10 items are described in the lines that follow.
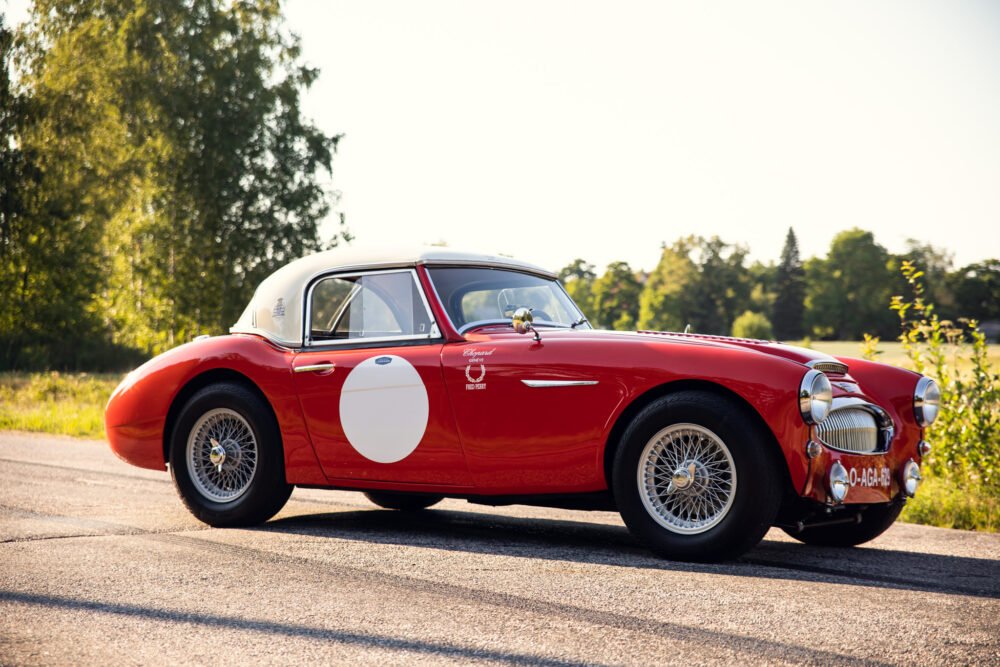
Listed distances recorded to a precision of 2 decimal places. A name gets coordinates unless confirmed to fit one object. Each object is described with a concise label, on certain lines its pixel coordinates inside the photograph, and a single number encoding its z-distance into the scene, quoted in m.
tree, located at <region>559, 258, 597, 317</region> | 116.99
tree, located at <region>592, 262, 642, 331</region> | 111.50
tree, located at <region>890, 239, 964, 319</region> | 79.85
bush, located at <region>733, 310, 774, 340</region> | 105.38
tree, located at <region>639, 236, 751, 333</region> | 101.38
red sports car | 5.11
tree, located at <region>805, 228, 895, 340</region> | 104.56
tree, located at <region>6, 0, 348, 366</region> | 33.41
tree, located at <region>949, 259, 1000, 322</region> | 74.99
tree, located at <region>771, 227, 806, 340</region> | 118.56
